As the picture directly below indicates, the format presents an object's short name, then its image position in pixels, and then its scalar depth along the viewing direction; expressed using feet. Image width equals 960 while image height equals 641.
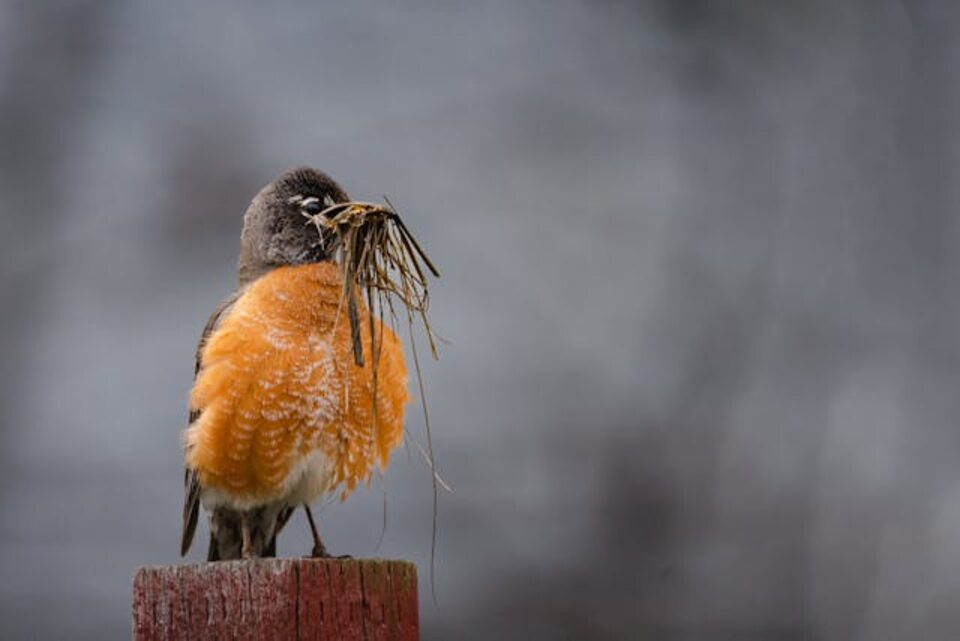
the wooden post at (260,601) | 13.21
